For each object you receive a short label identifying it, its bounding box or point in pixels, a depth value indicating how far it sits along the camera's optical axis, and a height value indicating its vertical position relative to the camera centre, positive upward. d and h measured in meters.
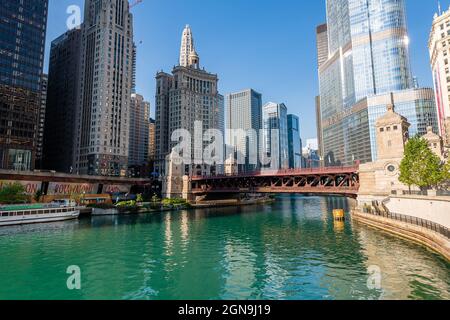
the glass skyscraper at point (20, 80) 106.88 +45.66
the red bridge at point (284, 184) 64.36 +2.14
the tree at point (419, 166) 46.46 +3.55
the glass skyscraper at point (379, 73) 165.38 +75.18
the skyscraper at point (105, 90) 135.62 +51.70
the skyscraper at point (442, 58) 126.56 +60.78
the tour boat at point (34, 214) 53.75 -4.73
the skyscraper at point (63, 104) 154.38 +51.63
